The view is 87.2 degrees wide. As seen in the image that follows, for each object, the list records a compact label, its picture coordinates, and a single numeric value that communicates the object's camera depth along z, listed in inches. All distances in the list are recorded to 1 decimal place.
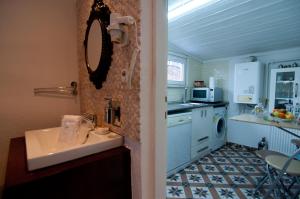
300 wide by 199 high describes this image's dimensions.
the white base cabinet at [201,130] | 95.0
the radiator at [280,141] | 102.4
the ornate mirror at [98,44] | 43.9
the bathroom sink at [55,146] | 29.7
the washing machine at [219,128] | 114.8
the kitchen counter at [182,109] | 80.8
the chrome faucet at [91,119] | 50.8
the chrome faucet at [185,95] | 129.3
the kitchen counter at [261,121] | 66.6
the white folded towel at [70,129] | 46.9
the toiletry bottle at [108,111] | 44.3
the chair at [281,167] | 55.0
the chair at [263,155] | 69.3
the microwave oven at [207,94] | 119.6
